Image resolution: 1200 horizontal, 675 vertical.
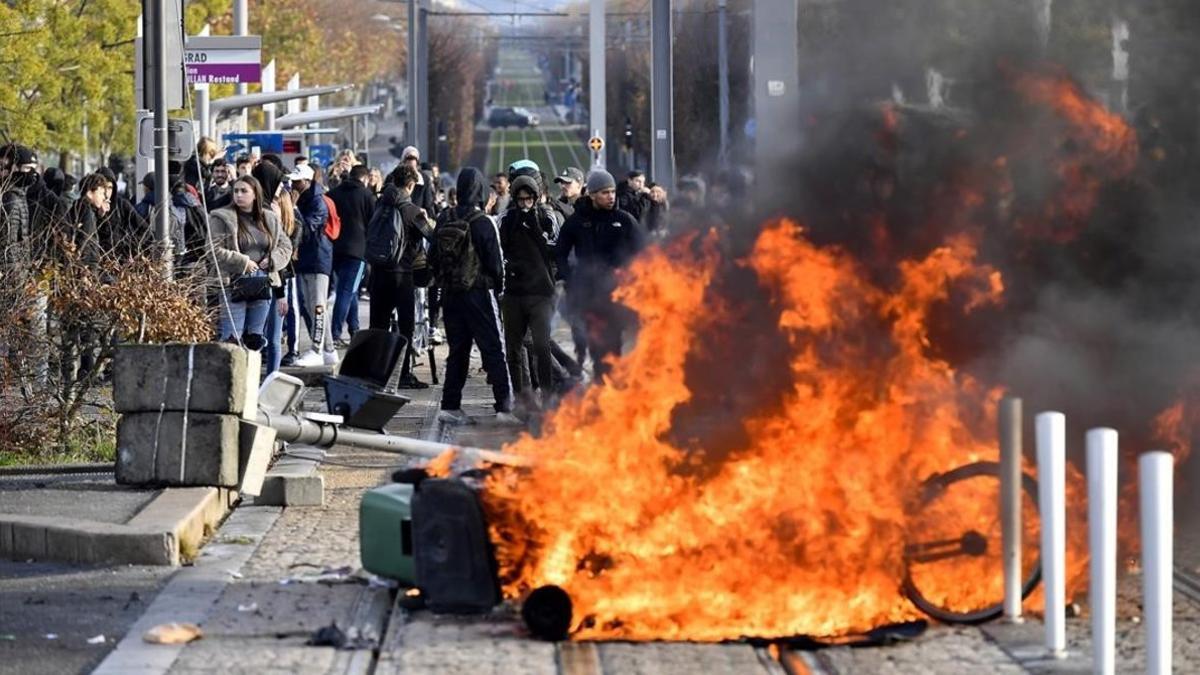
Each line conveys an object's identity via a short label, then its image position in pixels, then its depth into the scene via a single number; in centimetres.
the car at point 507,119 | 16925
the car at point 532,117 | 16862
